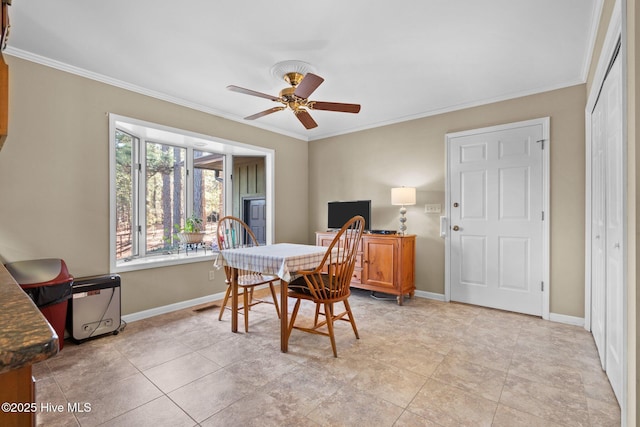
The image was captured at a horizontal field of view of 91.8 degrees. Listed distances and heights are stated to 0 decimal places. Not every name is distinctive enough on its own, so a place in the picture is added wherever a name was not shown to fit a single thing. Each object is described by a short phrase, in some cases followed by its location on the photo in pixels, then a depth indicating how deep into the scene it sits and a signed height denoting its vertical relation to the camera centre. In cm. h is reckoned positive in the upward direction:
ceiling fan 232 +95
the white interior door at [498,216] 329 -2
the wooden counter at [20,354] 43 -20
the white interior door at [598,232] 223 -14
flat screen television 423 +2
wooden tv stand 371 -64
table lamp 387 +22
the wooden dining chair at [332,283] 239 -56
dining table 241 -41
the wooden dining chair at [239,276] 290 -64
